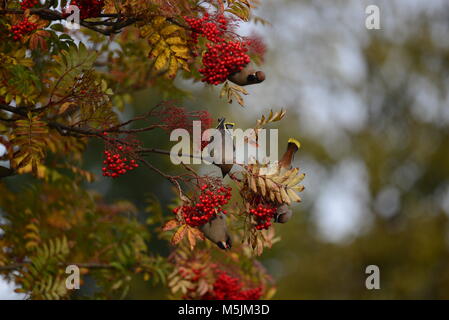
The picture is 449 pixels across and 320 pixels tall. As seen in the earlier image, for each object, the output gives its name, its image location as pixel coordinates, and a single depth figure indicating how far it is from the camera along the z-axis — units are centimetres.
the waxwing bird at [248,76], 584
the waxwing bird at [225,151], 569
